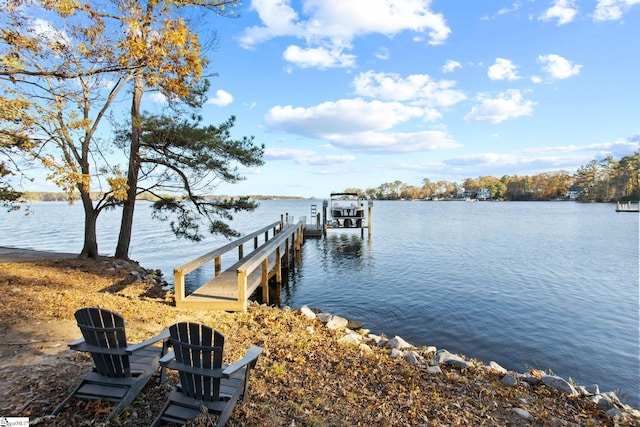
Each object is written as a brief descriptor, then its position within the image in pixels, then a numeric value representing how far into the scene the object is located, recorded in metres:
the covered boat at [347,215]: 27.19
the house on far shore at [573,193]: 105.01
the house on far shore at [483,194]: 143.00
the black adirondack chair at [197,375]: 2.79
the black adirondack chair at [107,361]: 3.10
